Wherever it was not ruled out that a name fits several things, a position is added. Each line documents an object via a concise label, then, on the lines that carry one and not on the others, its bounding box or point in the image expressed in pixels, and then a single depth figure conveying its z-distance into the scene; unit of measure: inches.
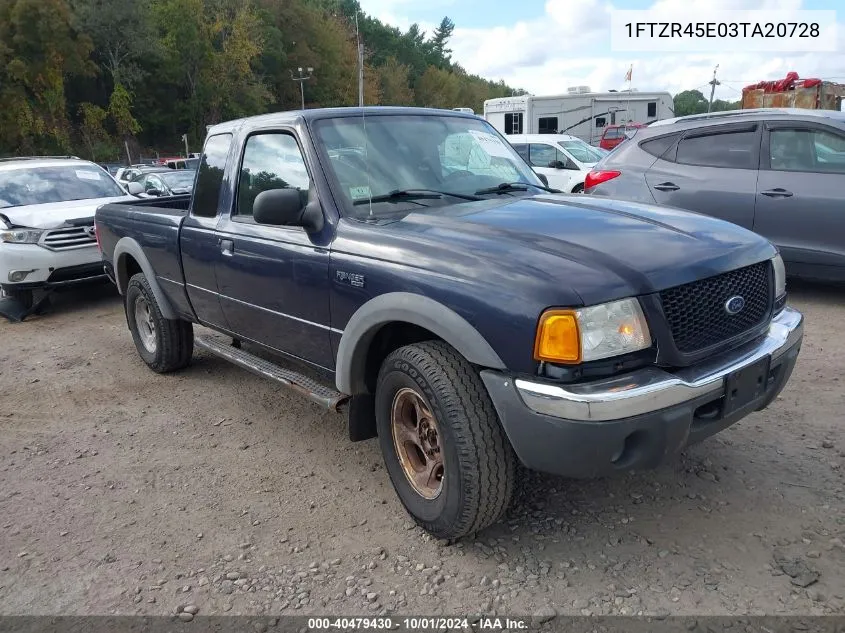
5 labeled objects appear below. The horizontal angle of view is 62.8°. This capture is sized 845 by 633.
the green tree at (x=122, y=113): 1980.8
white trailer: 839.1
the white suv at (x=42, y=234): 304.7
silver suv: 242.7
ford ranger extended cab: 98.9
